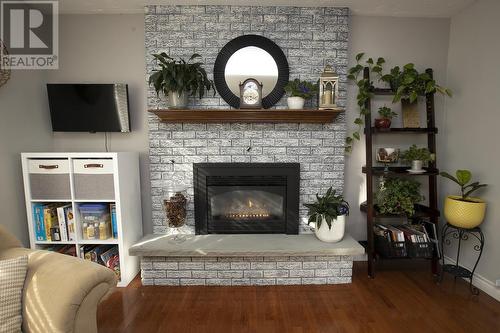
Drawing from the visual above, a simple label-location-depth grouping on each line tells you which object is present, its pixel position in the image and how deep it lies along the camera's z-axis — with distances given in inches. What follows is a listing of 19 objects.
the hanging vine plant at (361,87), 82.7
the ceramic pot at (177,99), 76.4
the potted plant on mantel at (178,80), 74.5
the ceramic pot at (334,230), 78.7
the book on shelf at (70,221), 77.0
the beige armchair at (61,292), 40.6
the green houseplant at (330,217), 78.3
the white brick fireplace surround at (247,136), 80.7
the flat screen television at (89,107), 82.3
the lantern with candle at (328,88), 78.0
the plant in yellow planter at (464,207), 72.2
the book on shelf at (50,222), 76.9
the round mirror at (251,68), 81.2
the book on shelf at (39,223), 76.7
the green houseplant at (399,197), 82.6
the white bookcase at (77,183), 74.2
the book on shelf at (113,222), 77.8
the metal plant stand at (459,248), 75.4
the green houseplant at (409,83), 78.7
